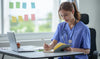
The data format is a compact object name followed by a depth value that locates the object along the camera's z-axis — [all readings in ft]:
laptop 8.76
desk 7.38
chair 10.26
